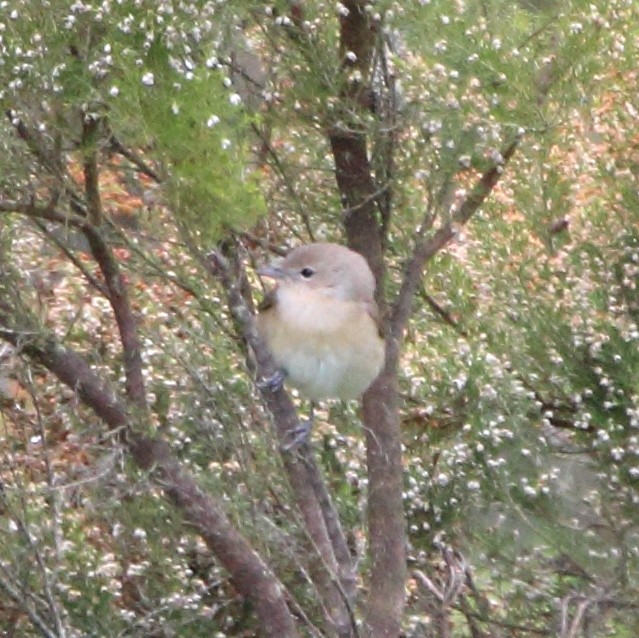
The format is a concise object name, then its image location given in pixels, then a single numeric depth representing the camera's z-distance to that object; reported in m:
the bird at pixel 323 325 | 8.95
